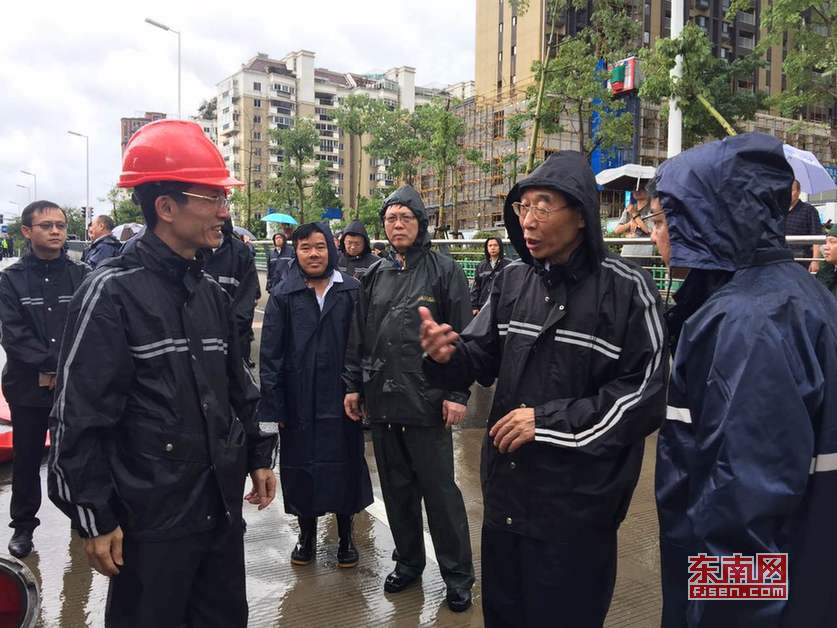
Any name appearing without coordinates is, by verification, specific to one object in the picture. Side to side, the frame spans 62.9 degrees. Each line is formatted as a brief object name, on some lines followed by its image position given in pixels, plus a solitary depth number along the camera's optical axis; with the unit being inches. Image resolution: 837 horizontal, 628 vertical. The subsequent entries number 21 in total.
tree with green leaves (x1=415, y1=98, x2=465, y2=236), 1071.6
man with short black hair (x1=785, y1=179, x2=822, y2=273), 258.2
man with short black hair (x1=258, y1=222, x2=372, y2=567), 154.8
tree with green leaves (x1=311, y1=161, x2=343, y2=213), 1451.8
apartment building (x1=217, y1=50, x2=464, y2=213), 3580.2
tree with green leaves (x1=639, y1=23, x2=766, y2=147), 525.3
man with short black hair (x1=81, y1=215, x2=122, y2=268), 289.9
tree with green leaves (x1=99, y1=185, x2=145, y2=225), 2230.3
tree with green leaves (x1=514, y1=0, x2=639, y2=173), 661.3
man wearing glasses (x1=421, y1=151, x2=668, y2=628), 90.3
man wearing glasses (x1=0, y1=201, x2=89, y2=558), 161.9
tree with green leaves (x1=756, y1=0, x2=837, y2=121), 617.0
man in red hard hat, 85.0
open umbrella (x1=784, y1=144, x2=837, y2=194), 315.0
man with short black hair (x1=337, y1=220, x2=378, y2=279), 295.3
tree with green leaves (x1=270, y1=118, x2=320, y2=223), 1416.1
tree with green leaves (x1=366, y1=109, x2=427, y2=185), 1277.1
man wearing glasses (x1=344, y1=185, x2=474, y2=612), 139.6
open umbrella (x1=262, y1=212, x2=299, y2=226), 641.5
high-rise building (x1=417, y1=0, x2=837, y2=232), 1866.4
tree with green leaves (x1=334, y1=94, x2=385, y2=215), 1298.0
